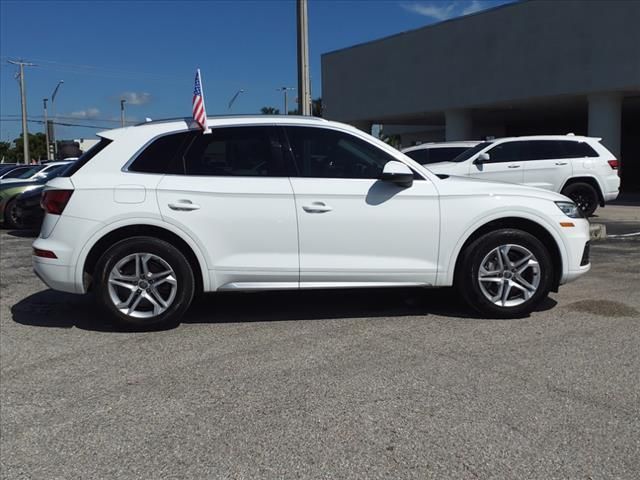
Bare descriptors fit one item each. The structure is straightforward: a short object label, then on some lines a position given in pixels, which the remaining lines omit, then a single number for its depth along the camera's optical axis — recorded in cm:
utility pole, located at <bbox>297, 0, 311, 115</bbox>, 1288
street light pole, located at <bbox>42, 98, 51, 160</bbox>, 6312
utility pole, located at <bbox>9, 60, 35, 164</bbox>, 4694
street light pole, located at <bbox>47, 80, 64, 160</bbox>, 5313
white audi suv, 515
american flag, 531
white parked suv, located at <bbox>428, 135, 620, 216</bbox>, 1328
